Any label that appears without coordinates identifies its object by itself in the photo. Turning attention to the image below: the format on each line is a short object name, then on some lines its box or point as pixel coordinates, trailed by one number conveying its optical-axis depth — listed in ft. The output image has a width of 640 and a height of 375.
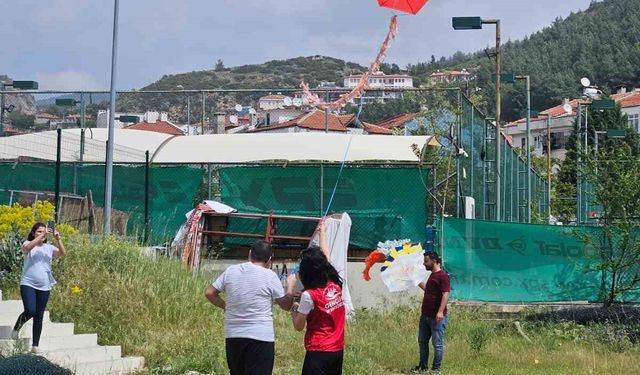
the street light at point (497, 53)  66.33
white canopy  71.46
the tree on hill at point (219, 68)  499.96
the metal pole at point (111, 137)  55.83
